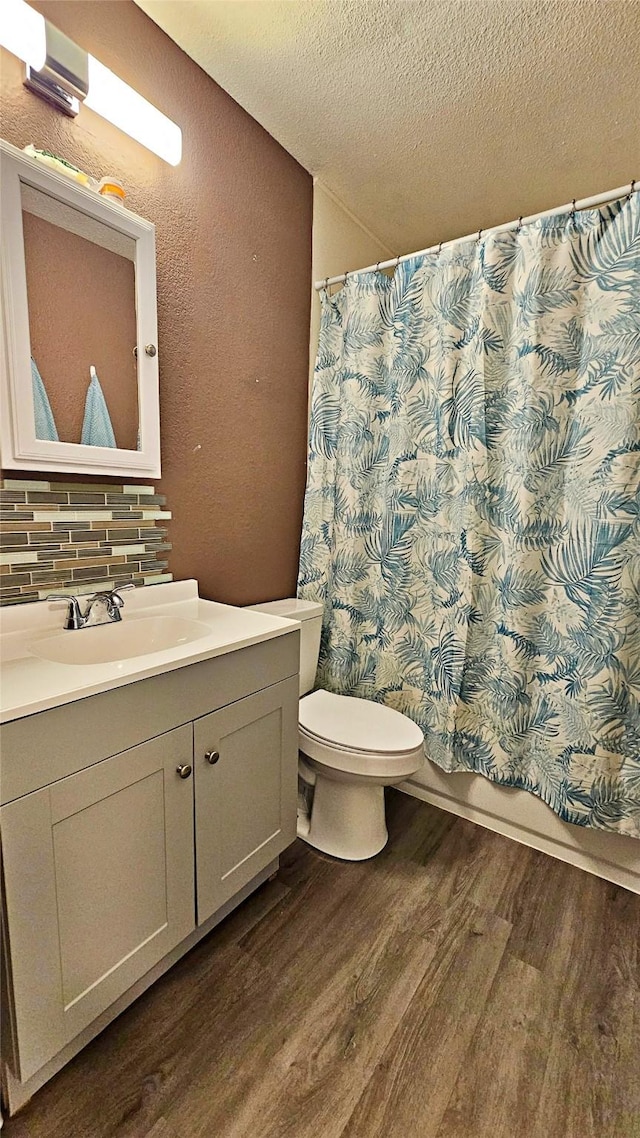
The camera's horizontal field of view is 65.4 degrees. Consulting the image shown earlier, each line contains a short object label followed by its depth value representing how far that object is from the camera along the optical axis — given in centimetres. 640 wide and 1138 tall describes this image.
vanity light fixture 105
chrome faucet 125
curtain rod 139
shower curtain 146
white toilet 153
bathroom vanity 86
